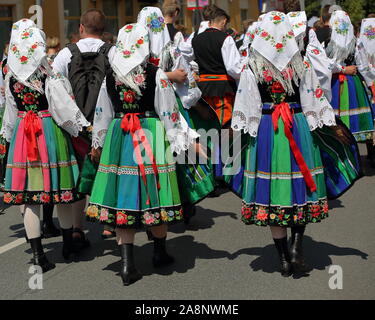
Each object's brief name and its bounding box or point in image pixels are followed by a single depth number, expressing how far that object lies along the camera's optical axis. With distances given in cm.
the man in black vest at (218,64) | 743
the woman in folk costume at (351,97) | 792
